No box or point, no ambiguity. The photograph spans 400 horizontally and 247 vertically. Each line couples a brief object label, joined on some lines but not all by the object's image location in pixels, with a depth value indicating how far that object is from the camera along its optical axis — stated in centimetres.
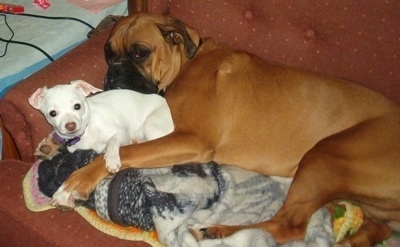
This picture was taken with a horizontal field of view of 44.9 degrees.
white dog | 183
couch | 180
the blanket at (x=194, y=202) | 172
